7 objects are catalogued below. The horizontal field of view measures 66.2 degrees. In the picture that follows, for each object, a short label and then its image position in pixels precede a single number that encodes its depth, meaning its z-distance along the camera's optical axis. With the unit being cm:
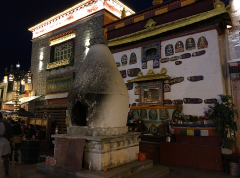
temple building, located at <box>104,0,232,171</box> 792
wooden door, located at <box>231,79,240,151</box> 815
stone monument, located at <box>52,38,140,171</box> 481
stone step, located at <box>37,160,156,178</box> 438
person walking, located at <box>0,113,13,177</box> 516
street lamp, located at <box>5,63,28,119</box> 1477
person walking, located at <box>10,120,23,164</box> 737
